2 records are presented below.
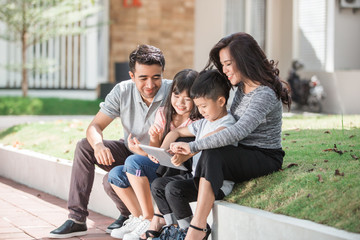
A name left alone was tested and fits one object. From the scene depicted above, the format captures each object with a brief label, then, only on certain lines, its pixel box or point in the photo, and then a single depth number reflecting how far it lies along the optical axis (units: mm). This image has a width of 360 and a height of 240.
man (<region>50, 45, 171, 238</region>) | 4625
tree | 12930
